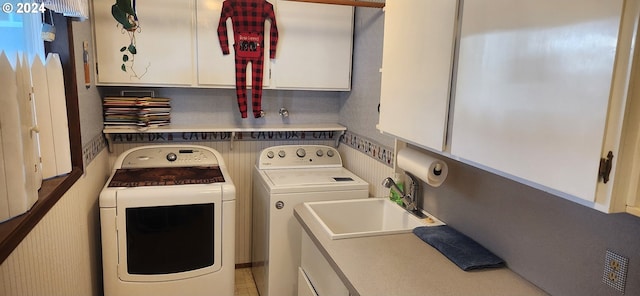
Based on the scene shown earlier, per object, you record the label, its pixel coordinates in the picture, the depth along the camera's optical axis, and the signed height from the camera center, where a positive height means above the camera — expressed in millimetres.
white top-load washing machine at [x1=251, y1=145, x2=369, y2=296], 2494 -675
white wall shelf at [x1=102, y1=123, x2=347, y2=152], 2639 -310
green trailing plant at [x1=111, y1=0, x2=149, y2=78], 1979 +287
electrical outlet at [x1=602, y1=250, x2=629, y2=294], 1080 -461
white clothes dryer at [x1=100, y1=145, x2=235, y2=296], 2203 -836
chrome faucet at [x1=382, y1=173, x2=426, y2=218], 2055 -533
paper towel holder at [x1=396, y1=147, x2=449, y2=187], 1689 -324
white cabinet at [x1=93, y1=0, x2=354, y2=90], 2484 +229
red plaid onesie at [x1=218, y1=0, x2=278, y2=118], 2637 +320
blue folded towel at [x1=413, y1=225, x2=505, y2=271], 1481 -600
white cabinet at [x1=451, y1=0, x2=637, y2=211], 849 +12
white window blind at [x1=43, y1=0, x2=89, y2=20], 1396 +254
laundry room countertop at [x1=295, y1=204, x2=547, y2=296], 1339 -637
